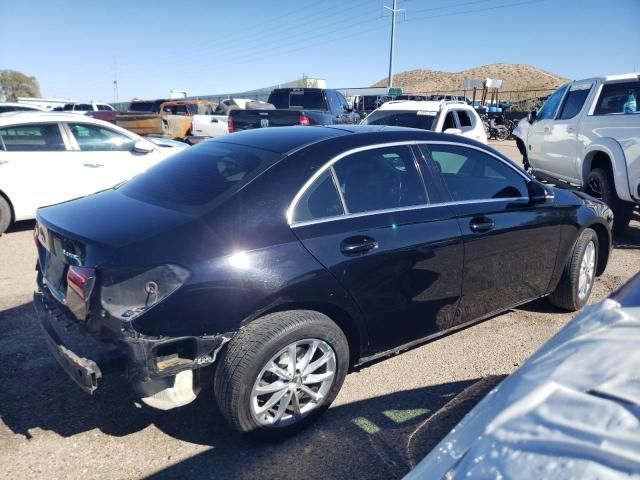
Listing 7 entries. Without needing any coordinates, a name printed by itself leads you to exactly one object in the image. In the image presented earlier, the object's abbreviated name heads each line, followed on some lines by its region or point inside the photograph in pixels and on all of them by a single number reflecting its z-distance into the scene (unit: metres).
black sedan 2.46
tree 65.38
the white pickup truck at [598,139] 6.77
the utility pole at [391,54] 39.47
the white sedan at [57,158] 6.94
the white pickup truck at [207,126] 15.12
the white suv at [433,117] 9.36
